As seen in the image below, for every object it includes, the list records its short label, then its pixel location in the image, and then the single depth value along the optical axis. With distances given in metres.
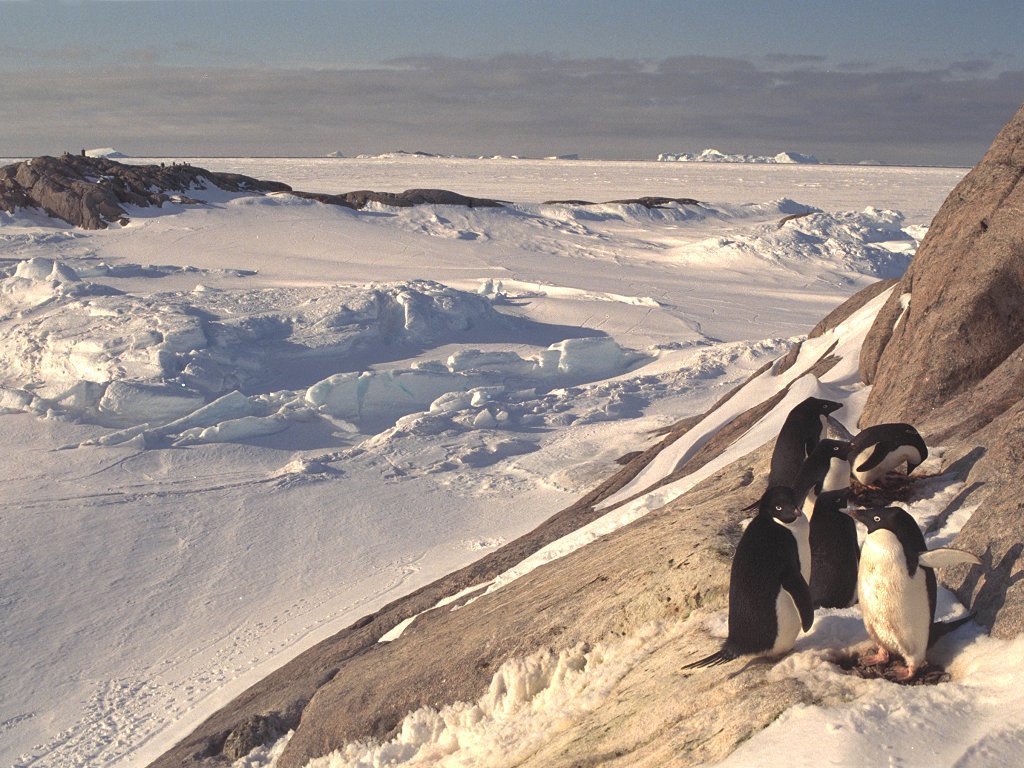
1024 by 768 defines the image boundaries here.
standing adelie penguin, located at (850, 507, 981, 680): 3.18
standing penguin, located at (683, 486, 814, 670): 3.41
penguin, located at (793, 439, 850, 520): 3.96
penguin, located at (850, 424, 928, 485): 4.38
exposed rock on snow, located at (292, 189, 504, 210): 35.09
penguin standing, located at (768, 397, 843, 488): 4.22
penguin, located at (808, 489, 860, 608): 3.74
